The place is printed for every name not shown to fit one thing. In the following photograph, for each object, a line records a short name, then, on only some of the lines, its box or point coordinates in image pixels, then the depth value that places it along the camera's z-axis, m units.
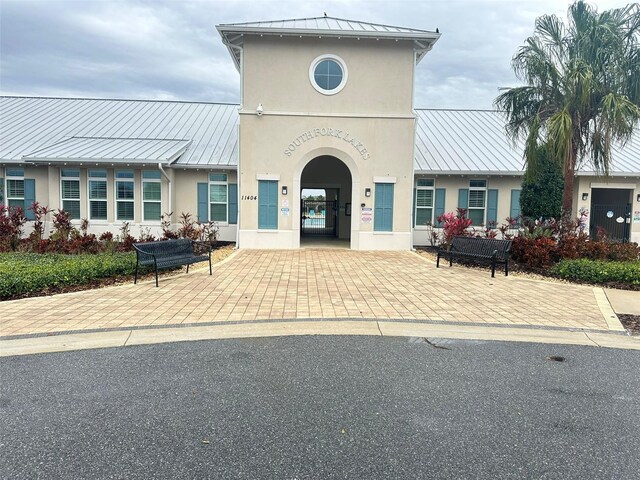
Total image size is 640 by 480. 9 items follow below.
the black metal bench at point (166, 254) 9.16
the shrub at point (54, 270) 7.86
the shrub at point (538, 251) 11.48
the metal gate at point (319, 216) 22.75
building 15.48
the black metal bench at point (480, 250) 10.86
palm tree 12.39
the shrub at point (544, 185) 13.01
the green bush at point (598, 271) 9.73
